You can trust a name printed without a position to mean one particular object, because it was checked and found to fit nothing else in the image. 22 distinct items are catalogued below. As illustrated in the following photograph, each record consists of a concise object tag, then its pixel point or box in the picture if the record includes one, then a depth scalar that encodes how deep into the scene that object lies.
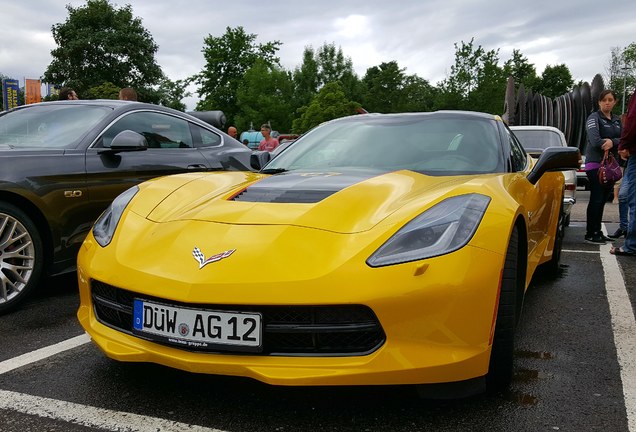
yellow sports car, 1.99
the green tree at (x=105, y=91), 39.44
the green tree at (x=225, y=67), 56.44
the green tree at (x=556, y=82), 78.69
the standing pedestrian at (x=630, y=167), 5.56
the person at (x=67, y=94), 7.21
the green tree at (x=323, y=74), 67.94
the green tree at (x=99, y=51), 46.03
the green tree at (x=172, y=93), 48.96
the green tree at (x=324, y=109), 55.22
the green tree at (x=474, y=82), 42.50
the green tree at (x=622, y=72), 71.62
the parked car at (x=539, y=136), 8.17
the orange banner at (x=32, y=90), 22.99
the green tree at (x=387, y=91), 62.88
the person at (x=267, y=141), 14.11
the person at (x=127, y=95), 7.02
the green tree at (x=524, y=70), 77.31
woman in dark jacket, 6.61
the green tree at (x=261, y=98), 53.41
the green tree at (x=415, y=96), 62.03
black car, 3.70
